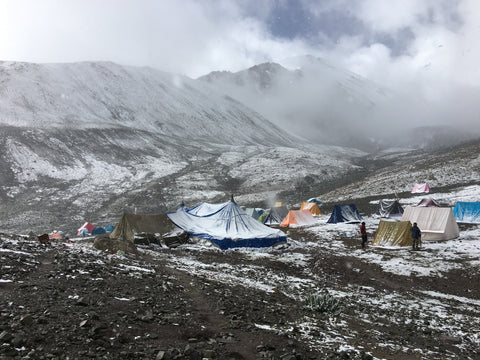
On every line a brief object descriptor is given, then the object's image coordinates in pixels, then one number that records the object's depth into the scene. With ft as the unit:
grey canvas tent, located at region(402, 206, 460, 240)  72.02
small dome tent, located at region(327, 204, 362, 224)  106.93
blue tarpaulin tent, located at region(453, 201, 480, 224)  88.10
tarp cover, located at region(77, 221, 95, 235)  119.50
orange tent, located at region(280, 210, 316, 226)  114.73
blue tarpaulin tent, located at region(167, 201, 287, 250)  72.90
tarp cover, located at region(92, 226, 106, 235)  115.85
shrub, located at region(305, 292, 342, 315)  28.81
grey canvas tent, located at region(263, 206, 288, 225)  125.39
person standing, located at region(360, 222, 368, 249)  69.08
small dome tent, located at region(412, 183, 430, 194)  147.13
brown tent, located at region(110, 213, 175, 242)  74.49
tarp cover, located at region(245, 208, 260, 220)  137.53
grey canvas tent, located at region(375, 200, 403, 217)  111.55
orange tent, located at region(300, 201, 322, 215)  134.00
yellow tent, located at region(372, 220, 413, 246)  70.54
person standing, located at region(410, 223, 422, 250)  65.00
